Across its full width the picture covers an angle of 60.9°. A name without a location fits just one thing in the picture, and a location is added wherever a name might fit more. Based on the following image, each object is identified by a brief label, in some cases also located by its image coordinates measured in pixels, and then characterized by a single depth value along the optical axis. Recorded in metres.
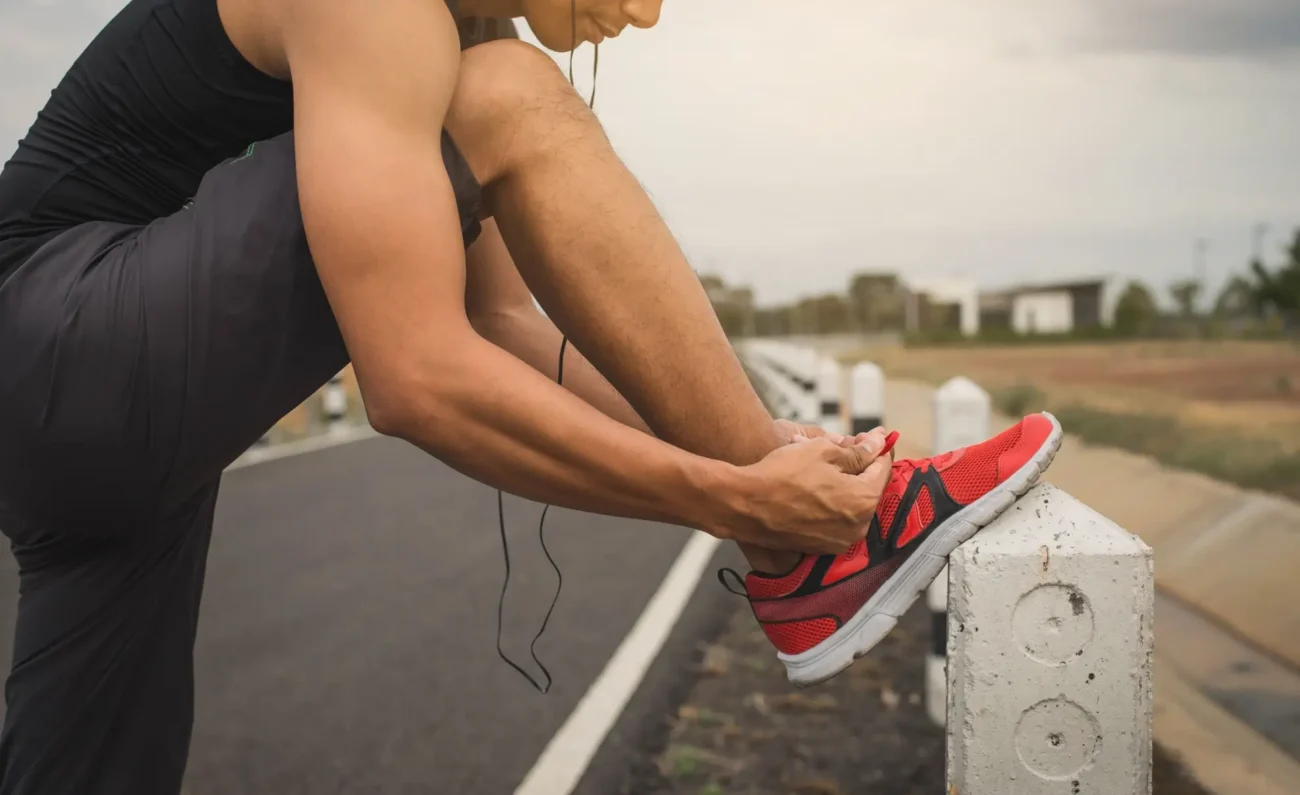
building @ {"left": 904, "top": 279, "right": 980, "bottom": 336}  100.94
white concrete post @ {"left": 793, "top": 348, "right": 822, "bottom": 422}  7.33
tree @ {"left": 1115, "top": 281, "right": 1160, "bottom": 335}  57.84
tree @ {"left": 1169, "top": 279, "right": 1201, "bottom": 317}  76.81
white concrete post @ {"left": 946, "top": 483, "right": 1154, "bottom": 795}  1.39
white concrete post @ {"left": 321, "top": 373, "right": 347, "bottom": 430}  13.53
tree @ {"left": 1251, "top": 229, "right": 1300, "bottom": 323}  52.60
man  1.46
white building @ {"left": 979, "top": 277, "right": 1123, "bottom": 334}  93.17
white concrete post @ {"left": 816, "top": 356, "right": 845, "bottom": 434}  6.88
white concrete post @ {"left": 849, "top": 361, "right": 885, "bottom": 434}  5.25
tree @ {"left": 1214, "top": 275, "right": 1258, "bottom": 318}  57.91
